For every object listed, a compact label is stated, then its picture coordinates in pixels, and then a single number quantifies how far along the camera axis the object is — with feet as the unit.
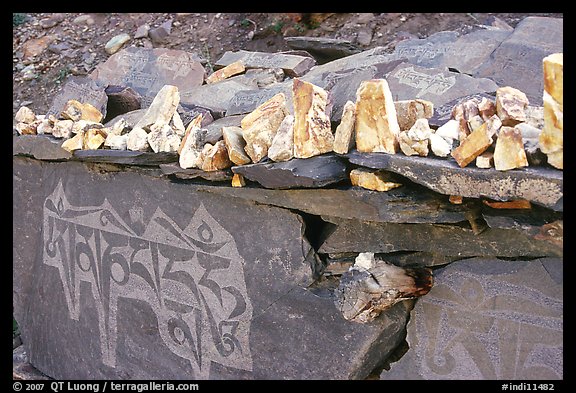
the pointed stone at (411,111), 7.25
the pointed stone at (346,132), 6.99
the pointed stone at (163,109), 9.93
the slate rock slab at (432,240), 6.68
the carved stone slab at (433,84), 9.15
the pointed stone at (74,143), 10.48
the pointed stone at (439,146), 6.37
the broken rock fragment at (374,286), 7.42
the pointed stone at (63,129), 11.00
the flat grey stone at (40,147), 10.94
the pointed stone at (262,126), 7.86
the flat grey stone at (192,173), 8.43
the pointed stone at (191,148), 8.70
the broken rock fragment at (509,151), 5.69
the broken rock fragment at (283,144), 7.41
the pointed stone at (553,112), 5.41
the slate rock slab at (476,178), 5.55
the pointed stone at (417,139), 6.37
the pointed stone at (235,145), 8.05
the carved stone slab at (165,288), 8.46
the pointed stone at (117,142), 9.93
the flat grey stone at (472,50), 10.92
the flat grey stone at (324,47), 14.19
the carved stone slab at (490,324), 7.02
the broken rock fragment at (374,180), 6.70
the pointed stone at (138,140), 9.59
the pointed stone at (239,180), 8.33
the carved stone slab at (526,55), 9.82
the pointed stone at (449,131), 6.56
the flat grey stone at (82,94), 12.18
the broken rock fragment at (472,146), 5.94
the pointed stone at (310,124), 7.23
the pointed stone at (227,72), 12.97
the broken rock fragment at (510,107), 6.27
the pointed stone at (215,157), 8.29
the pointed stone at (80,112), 11.41
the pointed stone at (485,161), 5.90
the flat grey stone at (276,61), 12.66
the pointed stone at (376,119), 6.66
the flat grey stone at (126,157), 9.25
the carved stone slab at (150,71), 13.35
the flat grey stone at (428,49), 11.39
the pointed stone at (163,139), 9.18
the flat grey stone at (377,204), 6.61
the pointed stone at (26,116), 11.89
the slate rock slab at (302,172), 6.97
